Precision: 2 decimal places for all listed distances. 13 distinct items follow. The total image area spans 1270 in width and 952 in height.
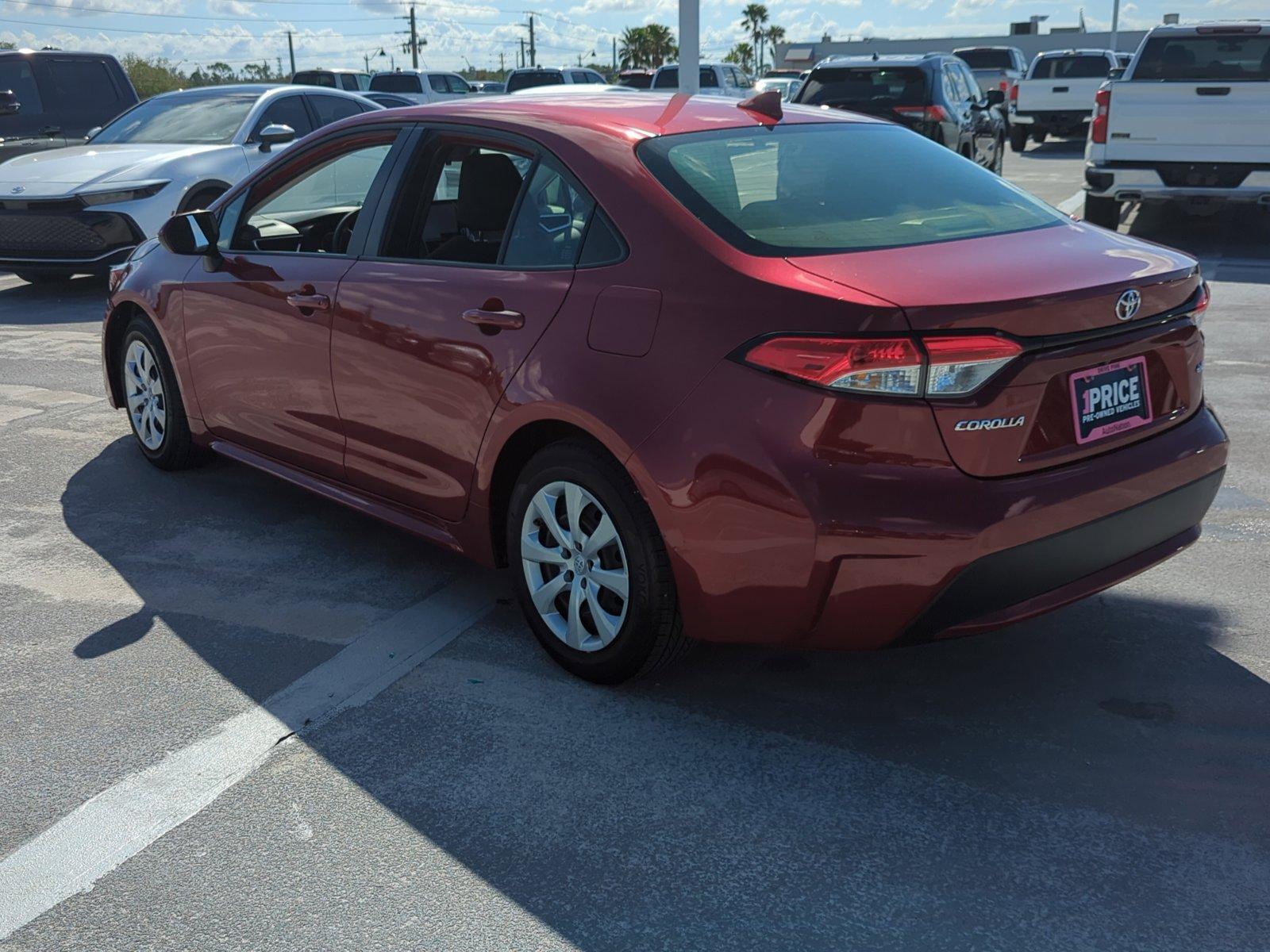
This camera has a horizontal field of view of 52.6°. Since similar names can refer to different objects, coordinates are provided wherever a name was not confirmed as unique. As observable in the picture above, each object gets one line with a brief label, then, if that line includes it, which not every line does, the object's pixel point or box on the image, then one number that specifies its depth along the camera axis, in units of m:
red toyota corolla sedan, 2.97
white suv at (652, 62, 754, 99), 27.27
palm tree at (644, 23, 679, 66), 83.19
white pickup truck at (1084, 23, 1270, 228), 11.06
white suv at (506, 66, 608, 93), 27.84
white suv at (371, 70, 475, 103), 26.52
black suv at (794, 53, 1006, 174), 13.07
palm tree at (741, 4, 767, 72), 100.38
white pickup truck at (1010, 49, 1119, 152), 26.08
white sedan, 10.12
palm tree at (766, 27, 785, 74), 104.81
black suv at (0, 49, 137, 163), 13.77
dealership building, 65.31
